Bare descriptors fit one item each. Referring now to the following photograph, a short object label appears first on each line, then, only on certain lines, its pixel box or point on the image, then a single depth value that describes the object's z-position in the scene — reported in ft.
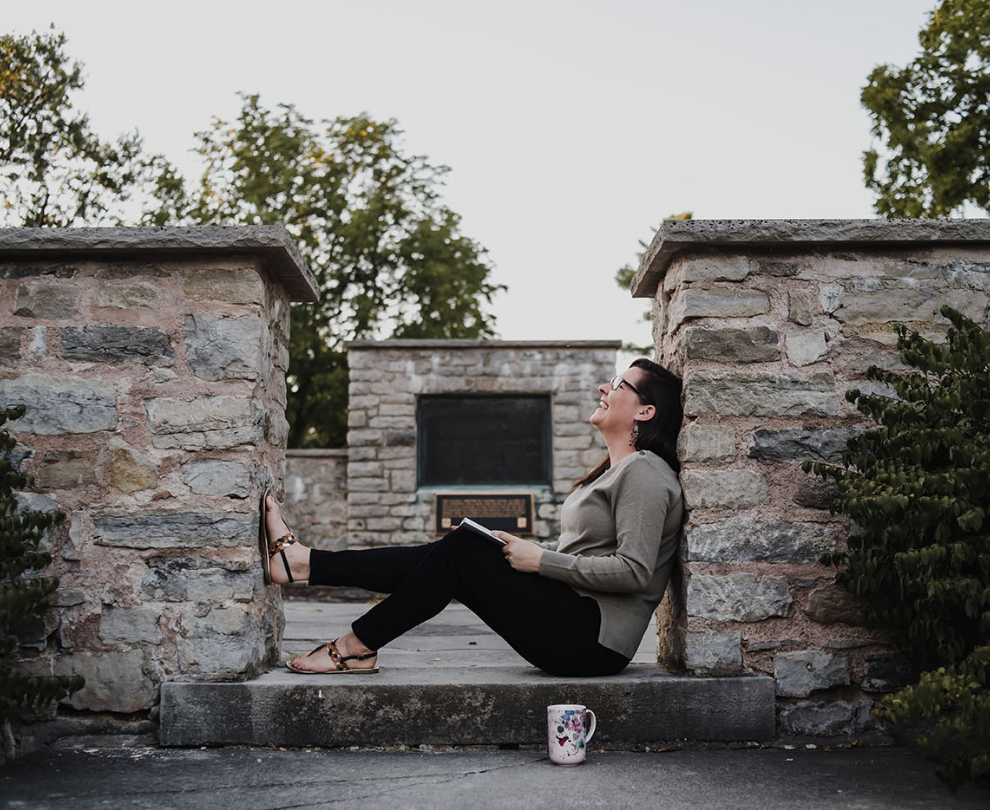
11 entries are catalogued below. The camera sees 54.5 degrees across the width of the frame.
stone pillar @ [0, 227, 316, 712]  10.08
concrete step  9.64
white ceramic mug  8.77
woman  9.80
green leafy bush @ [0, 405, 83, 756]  8.14
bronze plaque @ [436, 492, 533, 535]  28.53
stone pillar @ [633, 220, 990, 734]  10.05
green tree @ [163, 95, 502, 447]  49.37
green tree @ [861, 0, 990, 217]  38.21
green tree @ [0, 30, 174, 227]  42.06
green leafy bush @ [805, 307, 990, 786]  8.17
